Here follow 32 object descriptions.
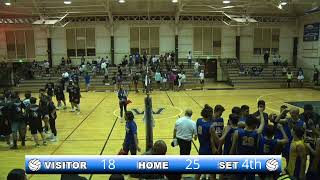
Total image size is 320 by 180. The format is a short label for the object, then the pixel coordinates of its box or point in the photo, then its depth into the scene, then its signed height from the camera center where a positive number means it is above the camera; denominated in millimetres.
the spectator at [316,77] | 31609 -1761
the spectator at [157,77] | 30297 -1600
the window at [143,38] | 36438 +2243
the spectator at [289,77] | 32125 -1817
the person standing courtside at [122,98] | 16047 -1826
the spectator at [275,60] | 36219 -189
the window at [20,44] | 36469 +1692
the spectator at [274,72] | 34488 -1402
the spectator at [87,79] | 30422 -1779
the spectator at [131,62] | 34562 -290
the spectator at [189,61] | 35375 -231
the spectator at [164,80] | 30606 -1883
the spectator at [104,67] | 33188 -803
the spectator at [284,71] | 34131 -1277
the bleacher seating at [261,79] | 32938 -2059
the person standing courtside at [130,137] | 8992 -2067
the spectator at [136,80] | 29097 -1784
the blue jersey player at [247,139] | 6234 -1483
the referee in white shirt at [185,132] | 8156 -1754
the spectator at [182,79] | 30689 -1813
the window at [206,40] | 36906 +2020
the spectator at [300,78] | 32406 -1885
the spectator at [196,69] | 33969 -1022
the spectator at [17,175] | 3645 -1235
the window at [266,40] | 37406 +2007
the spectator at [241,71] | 34853 -1282
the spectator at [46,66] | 34181 -643
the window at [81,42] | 36344 +1858
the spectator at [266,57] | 36062 +136
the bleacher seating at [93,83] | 31797 -2215
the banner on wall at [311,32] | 33300 +2633
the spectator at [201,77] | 31452 -1689
